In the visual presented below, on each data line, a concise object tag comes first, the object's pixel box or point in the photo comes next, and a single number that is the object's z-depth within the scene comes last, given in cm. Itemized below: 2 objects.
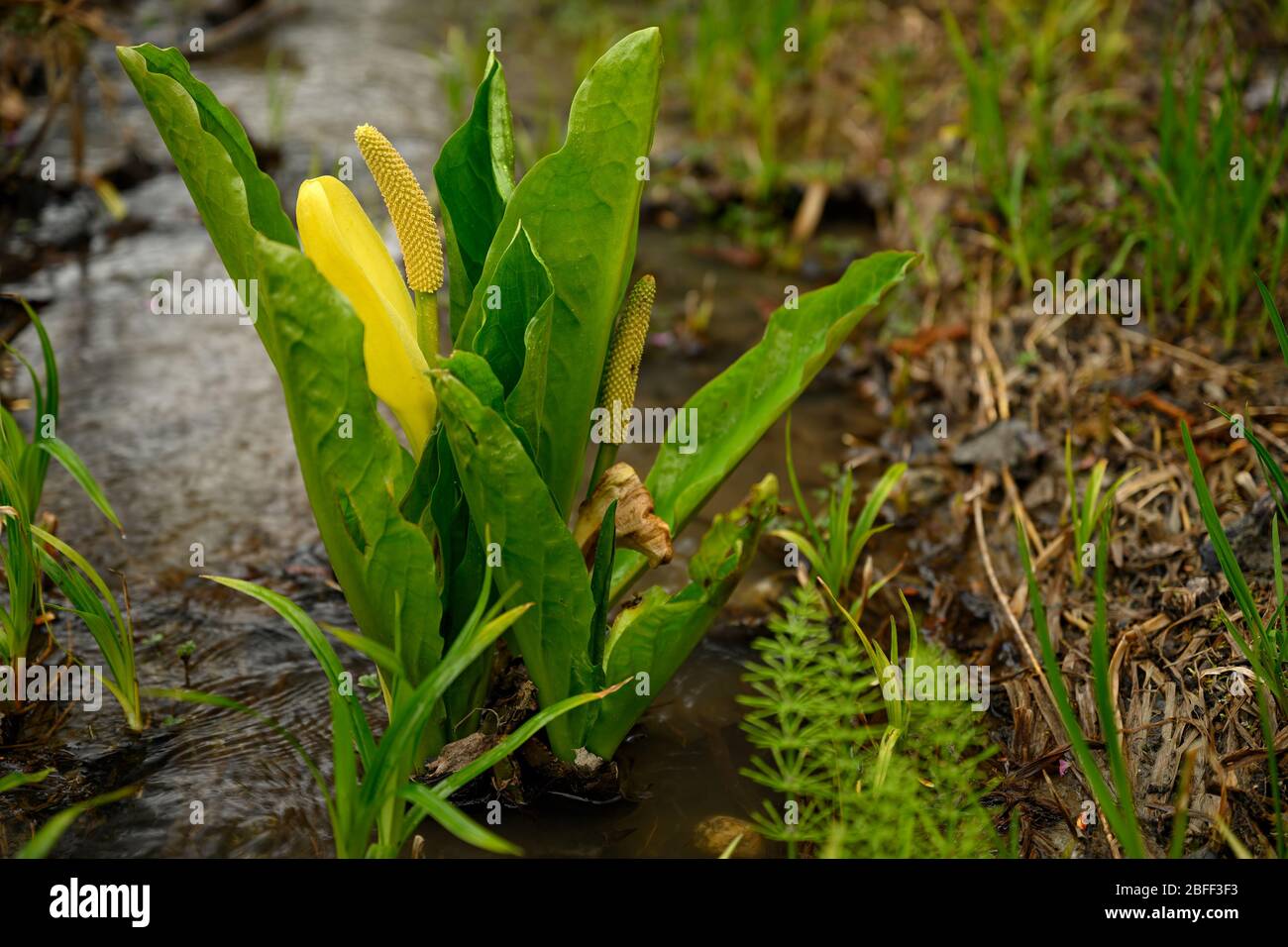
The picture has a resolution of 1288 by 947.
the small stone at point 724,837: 128
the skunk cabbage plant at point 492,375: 119
